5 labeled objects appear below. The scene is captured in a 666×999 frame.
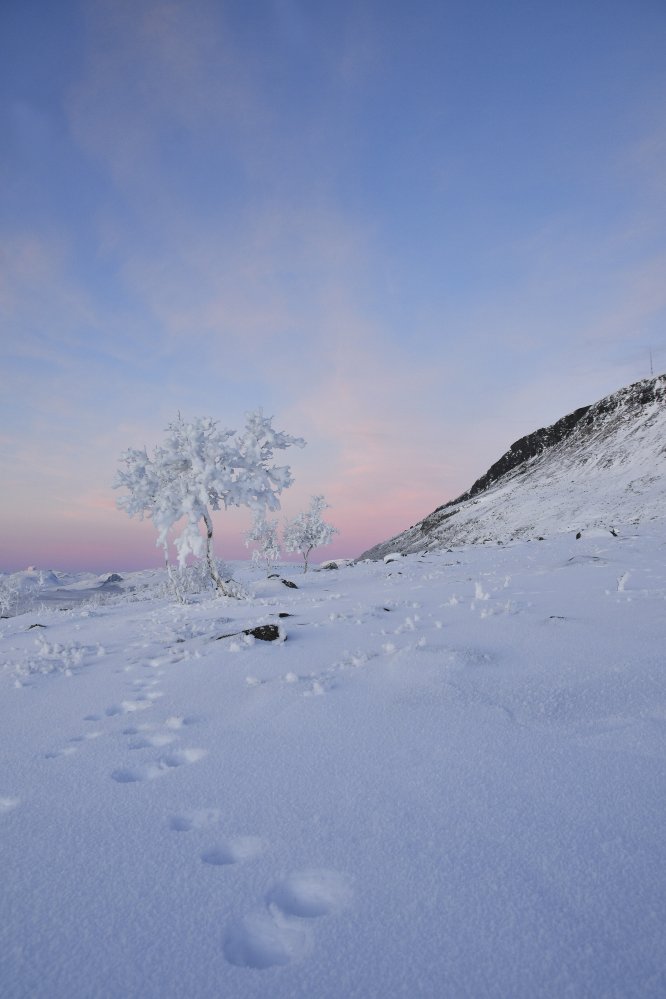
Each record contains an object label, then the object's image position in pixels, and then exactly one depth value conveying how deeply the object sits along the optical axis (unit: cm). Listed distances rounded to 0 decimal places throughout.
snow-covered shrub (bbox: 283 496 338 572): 7094
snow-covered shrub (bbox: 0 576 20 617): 7196
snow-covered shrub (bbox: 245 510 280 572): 7016
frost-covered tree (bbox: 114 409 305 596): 1931
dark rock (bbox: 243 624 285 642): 783
